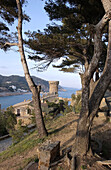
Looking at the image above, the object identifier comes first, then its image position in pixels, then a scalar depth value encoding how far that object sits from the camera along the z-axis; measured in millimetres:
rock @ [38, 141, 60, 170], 2305
